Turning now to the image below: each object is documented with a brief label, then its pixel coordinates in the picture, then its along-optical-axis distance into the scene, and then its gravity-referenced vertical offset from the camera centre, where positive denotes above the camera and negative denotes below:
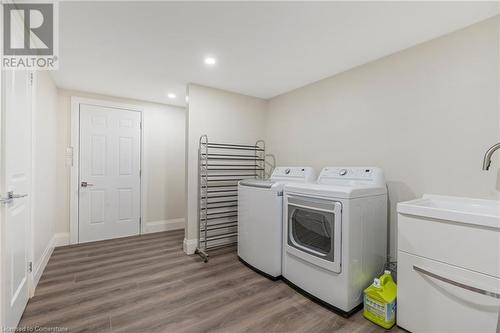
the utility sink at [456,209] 1.33 -0.29
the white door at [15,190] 1.37 -0.20
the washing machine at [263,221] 2.36 -0.62
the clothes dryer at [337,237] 1.82 -0.62
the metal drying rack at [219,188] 3.08 -0.35
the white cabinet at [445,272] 1.32 -0.66
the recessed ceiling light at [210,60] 2.37 +1.08
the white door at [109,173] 3.44 -0.17
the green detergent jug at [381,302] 1.68 -1.01
